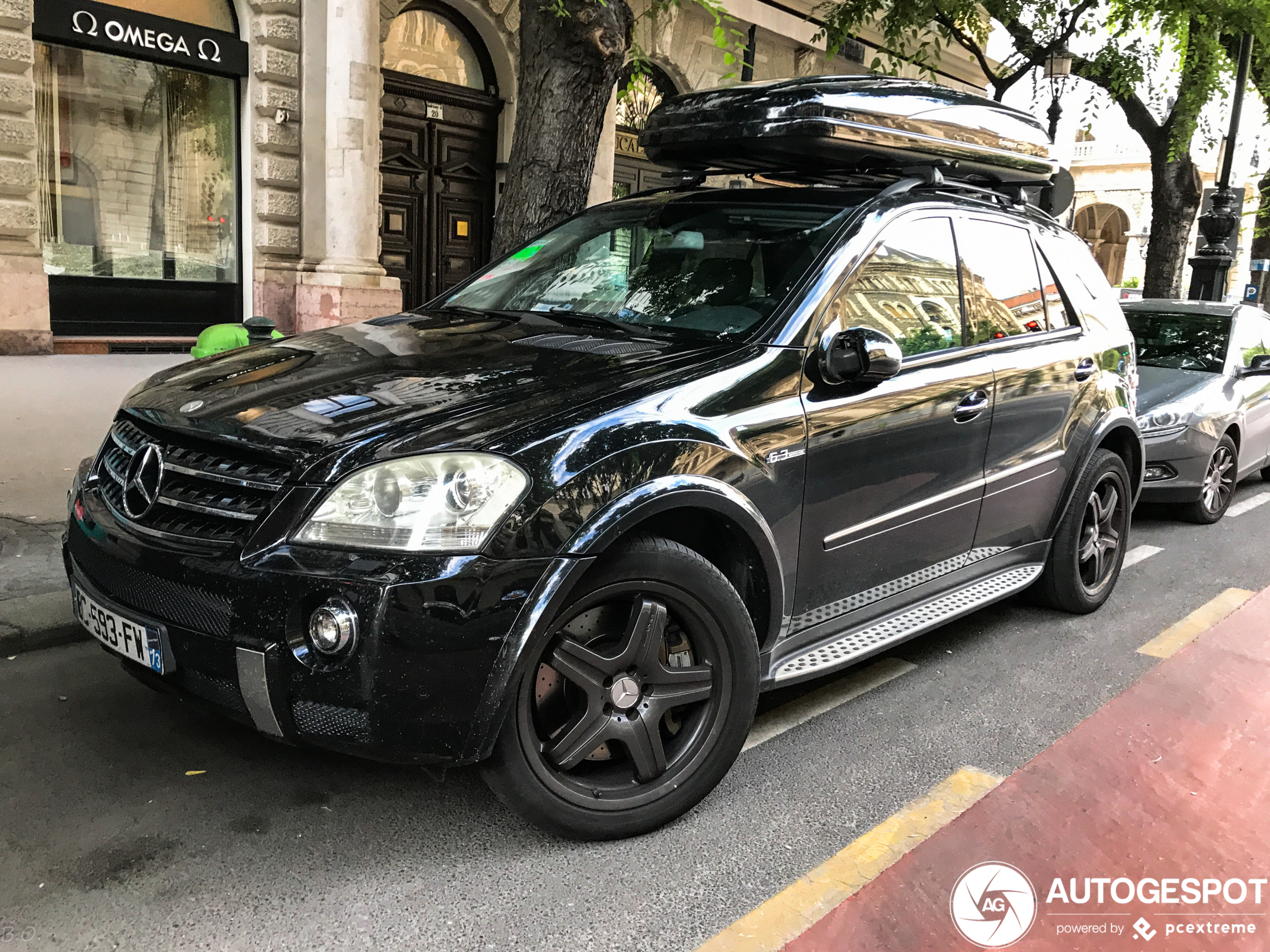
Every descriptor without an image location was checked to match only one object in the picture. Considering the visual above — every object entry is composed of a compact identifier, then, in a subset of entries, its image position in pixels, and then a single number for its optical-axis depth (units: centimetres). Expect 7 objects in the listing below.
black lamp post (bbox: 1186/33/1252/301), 1489
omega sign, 1062
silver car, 711
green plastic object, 481
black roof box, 378
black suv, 249
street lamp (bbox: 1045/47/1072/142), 1458
